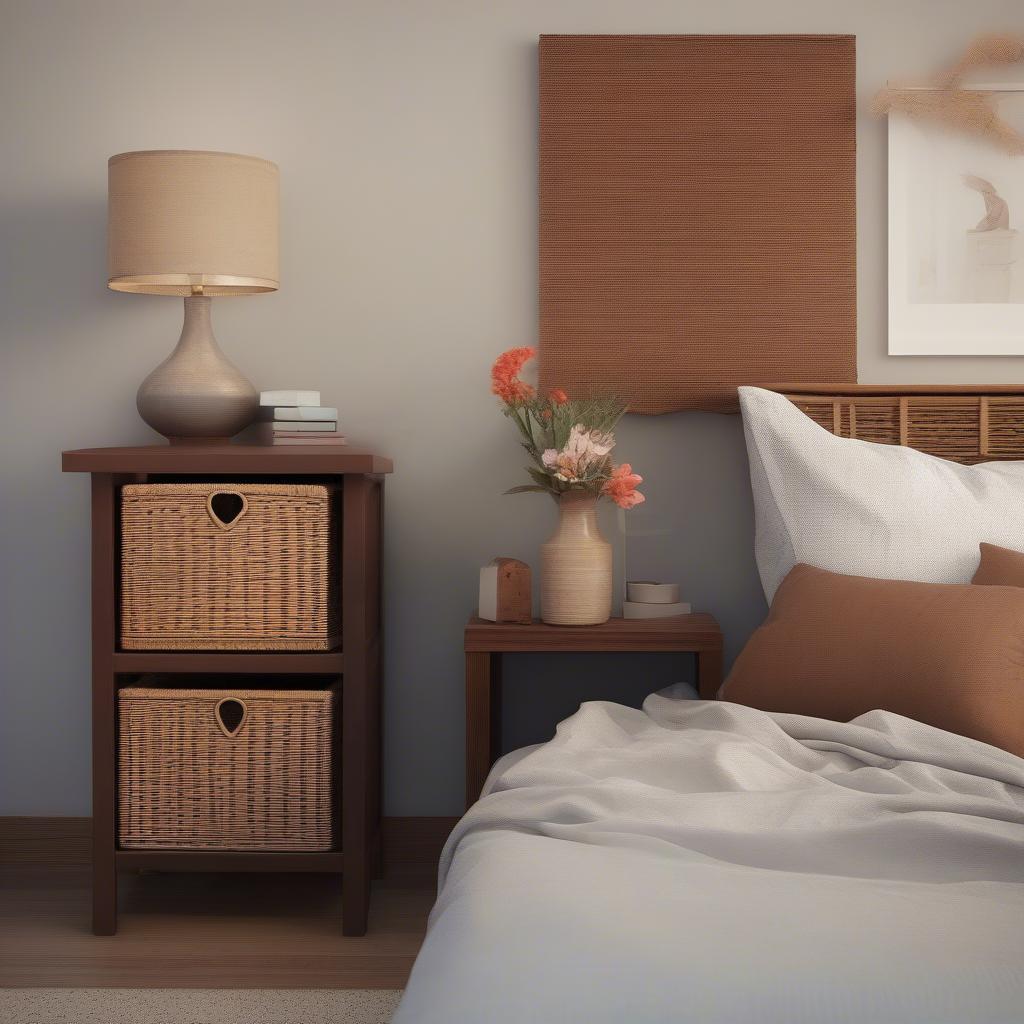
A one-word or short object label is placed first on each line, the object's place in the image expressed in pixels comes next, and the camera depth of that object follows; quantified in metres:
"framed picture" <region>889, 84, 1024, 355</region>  2.79
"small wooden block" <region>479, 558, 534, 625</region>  2.54
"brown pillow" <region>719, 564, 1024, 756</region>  1.82
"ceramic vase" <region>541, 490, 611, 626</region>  2.53
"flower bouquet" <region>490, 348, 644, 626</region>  2.48
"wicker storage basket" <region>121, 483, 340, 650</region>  2.37
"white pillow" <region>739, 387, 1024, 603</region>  2.31
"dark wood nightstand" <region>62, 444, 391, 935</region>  2.38
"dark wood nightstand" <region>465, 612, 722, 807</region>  2.44
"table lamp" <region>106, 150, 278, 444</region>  2.48
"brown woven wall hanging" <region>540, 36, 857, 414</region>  2.78
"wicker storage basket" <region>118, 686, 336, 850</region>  2.38
